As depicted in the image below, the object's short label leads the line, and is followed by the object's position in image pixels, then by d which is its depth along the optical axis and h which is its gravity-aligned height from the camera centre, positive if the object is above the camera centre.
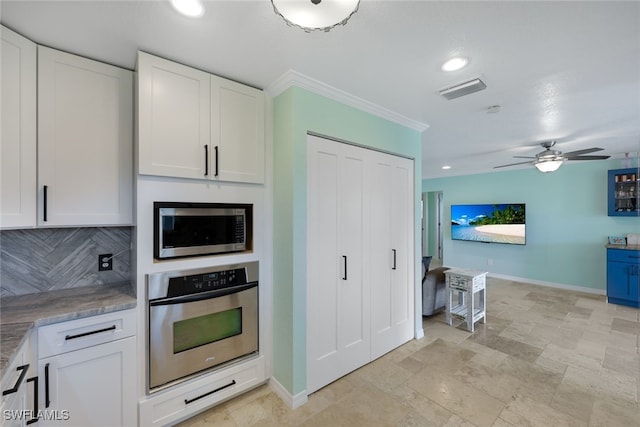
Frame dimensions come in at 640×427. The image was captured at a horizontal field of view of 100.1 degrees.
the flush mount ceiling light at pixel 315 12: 0.96 +0.75
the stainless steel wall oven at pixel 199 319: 1.75 -0.75
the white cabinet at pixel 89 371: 1.45 -0.91
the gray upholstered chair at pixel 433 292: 3.74 -1.11
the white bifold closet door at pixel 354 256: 2.19 -0.39
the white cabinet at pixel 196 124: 1.71 +0.64
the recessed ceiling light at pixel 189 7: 1.30 +1.03
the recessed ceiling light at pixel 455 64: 1.78 +1.03
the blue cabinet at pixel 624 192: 4.38 +0.35
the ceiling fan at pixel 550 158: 3.45 +0.74
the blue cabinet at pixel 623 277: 4.16 -1.01
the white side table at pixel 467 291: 3.38 -1.02
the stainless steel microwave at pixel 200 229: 1.78 -0.10
